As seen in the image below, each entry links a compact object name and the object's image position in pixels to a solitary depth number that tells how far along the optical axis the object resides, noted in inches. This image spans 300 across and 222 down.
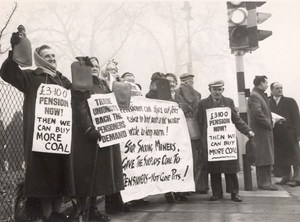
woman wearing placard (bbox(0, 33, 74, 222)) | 163.8
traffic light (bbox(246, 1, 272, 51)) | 299.9
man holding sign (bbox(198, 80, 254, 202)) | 252.2
